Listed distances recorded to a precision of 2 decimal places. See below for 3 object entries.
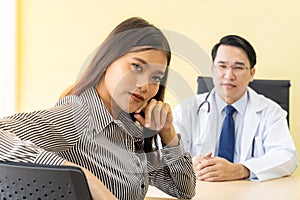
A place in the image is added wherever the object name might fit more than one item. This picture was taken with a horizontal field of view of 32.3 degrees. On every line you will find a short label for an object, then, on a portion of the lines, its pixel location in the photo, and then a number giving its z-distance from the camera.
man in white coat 2.07
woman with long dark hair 1.14
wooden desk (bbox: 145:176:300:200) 1.70
